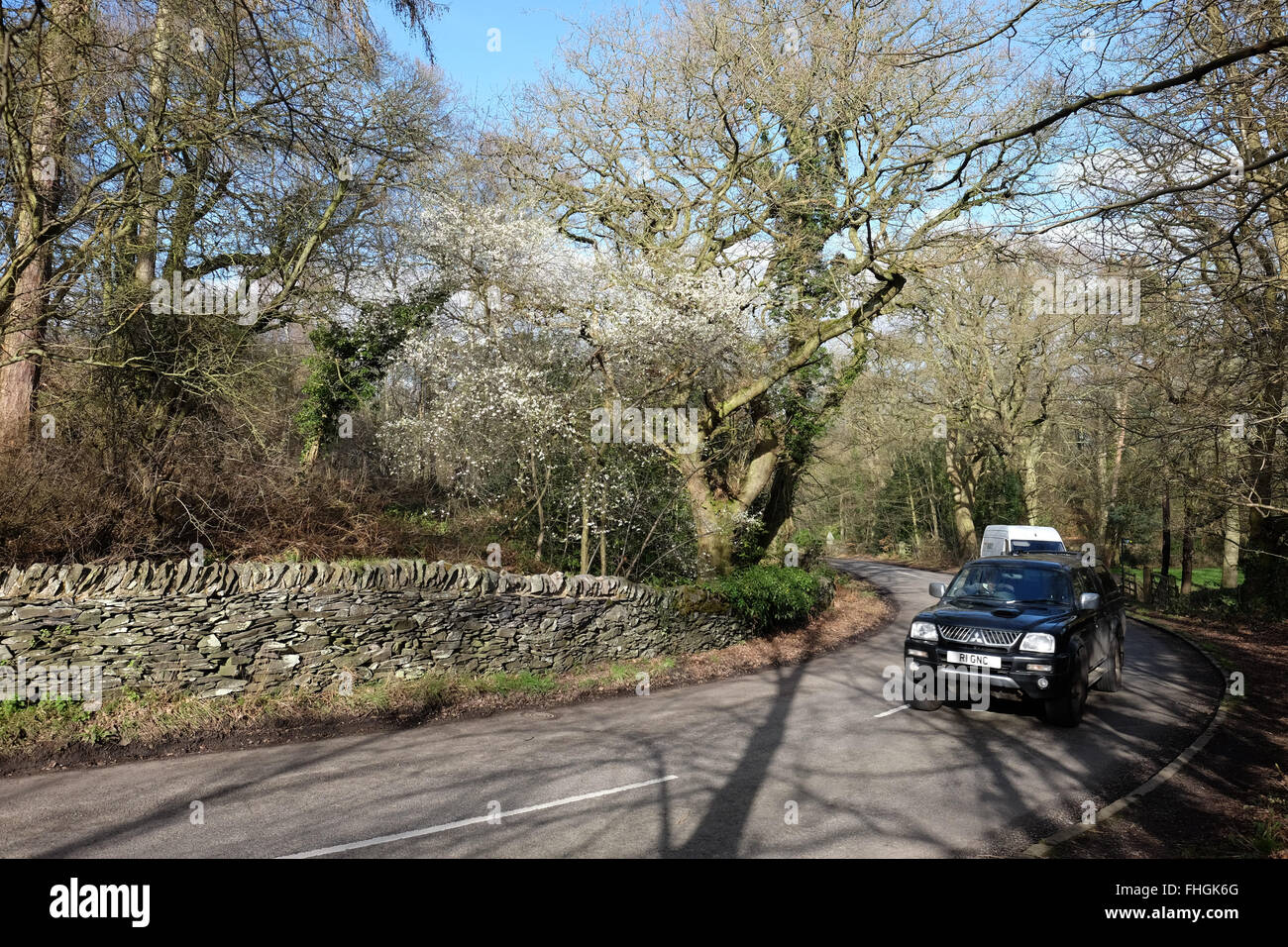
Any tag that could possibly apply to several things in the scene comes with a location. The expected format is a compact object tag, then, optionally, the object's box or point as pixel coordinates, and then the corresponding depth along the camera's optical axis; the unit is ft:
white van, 56.85
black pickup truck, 26.91
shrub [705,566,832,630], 47.14
